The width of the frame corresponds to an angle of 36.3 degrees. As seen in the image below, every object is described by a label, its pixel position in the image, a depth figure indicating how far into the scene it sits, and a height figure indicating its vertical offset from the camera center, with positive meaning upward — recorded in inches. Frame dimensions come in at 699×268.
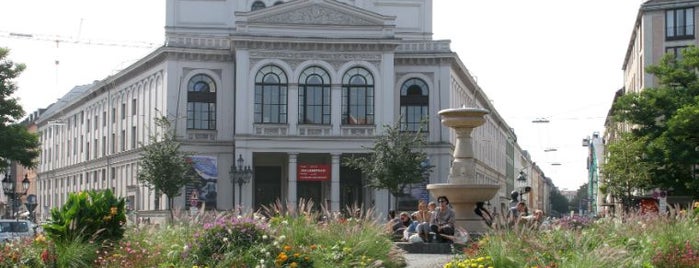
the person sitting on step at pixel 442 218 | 959.6 -36.9
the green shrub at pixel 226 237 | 653.3 -38.1
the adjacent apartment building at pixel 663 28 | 2947.8 +422.5
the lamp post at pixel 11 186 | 2146.9 -23.7
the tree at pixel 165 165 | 2456.9 +24.7
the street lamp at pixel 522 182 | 2142.0 -7.5
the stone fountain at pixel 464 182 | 1105.4 -4.4
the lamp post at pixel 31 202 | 2191.2 -57.1
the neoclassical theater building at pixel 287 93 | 2674.7 +215.4
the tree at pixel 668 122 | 2196.6 +123.6
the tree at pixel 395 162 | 2476.6 +35.7
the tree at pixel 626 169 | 2333.9 +23.2
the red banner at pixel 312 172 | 2682.1 +11.9
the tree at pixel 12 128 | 1991.9 +86.5
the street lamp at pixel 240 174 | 2476.6 +5.1
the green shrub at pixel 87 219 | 716.0 -30.4
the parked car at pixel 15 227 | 1449.3 -72.7
